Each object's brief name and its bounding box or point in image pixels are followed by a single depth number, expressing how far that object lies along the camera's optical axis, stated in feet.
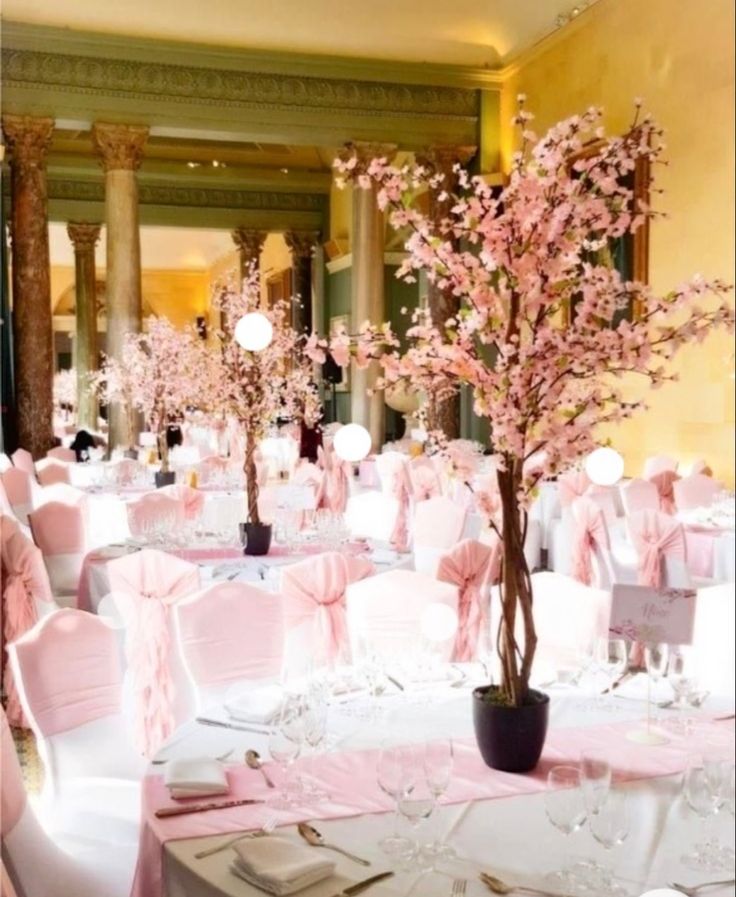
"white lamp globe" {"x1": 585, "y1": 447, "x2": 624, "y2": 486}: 8.39
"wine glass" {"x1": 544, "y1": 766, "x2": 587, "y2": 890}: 6.00
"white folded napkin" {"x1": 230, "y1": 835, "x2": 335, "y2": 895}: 5.82
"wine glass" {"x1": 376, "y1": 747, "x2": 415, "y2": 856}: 6.34
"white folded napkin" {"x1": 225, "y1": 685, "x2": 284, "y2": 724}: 8.45
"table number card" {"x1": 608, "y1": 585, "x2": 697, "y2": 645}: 7.82
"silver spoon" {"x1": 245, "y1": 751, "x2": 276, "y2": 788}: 7.47
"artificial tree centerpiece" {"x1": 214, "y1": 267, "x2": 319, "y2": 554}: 14.98
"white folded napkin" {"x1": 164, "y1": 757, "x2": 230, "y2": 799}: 6.94
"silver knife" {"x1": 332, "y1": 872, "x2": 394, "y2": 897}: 5.77
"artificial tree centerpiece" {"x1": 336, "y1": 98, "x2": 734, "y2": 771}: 6.51
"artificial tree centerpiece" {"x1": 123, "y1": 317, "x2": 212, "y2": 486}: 16.47
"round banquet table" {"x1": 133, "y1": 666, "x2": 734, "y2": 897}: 6.00
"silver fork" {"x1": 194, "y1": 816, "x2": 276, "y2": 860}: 6.19
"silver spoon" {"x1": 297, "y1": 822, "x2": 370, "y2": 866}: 6.29
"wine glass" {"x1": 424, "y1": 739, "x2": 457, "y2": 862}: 6.36
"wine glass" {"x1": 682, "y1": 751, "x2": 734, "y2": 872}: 6.09
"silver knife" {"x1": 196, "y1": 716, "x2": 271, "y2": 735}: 8.23
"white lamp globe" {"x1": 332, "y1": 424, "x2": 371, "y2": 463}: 13.76
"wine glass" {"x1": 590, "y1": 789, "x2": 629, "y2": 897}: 5.94
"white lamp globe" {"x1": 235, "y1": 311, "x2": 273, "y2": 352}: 14.33
